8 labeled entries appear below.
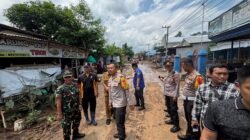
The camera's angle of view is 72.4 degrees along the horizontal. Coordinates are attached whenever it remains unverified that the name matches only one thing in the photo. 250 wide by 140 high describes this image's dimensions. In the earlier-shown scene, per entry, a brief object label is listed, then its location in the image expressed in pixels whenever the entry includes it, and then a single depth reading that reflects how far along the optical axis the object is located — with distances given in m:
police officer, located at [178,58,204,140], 3.32
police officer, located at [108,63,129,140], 3.55
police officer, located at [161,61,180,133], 4.23
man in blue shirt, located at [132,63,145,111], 6.31
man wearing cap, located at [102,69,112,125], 5.00
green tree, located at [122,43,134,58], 68.53
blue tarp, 6.43
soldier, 3.59
